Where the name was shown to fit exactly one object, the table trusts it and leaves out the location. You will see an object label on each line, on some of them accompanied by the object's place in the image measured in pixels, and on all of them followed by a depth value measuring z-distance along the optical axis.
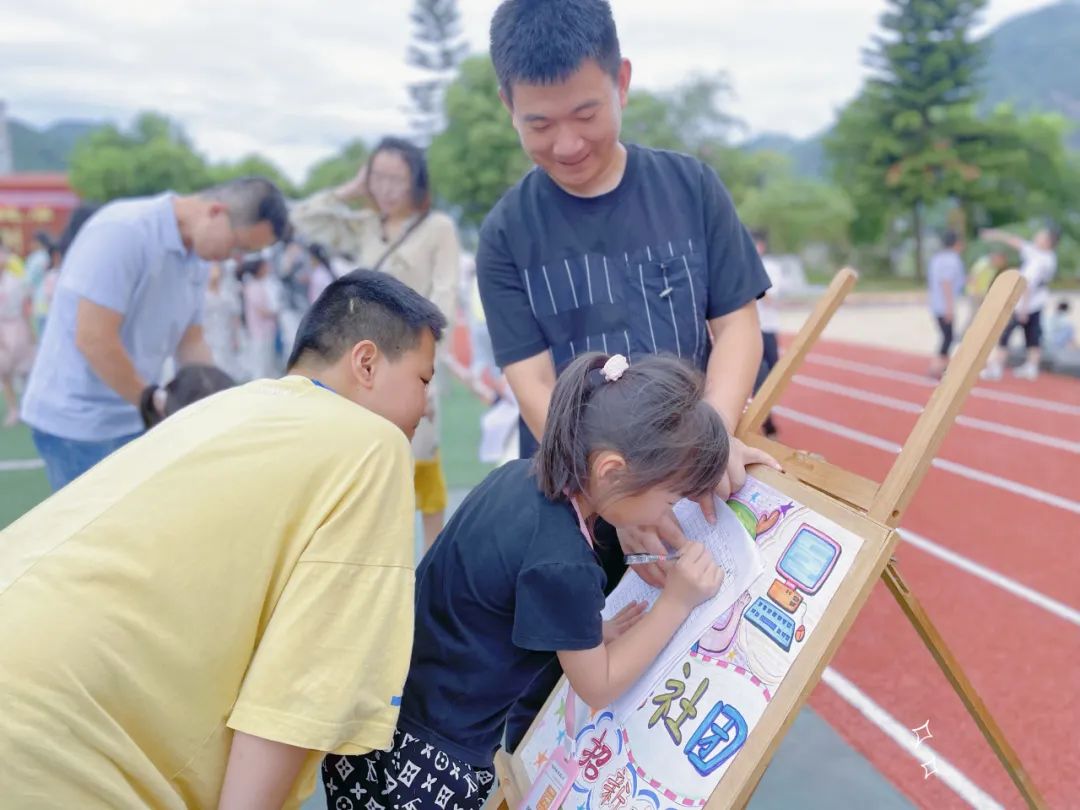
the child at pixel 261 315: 8.62
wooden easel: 1.34
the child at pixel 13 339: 8.09
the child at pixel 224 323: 7.77
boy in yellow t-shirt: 1.10
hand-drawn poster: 1.39
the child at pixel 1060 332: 11.45
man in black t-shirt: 1.97
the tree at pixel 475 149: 37.16
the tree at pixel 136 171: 51.19
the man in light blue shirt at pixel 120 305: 2.78
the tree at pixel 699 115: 42.03
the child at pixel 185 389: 2.63
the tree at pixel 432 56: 49.12
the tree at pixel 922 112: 33.16
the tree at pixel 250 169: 59.53
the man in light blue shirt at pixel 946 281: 10.03
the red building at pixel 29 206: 35.94
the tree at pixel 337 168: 63.08
